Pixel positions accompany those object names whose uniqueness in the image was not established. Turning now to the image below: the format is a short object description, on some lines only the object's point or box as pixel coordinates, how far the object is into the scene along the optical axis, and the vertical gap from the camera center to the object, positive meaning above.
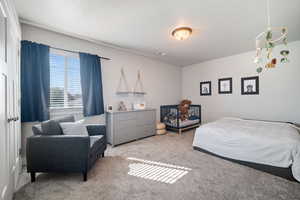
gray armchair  1.87 -0.73
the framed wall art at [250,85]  3.96 +0.39
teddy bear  4.70 -0.41
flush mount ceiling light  2.57 +1.30
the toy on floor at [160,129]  4.36 -0.96
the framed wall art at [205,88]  4.97 +0.41
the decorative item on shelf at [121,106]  3.85 -0.19
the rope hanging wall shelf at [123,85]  3.93 +0.43
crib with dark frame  4.46 -0.69
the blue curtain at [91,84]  3.14 +0.39
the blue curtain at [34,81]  2.42 +0.36
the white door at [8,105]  1.31 -0.04
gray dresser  3.33 -0.68
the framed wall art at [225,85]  4.47 +0.45
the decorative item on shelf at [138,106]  4.08 -0.19
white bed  1.97 -0.74
